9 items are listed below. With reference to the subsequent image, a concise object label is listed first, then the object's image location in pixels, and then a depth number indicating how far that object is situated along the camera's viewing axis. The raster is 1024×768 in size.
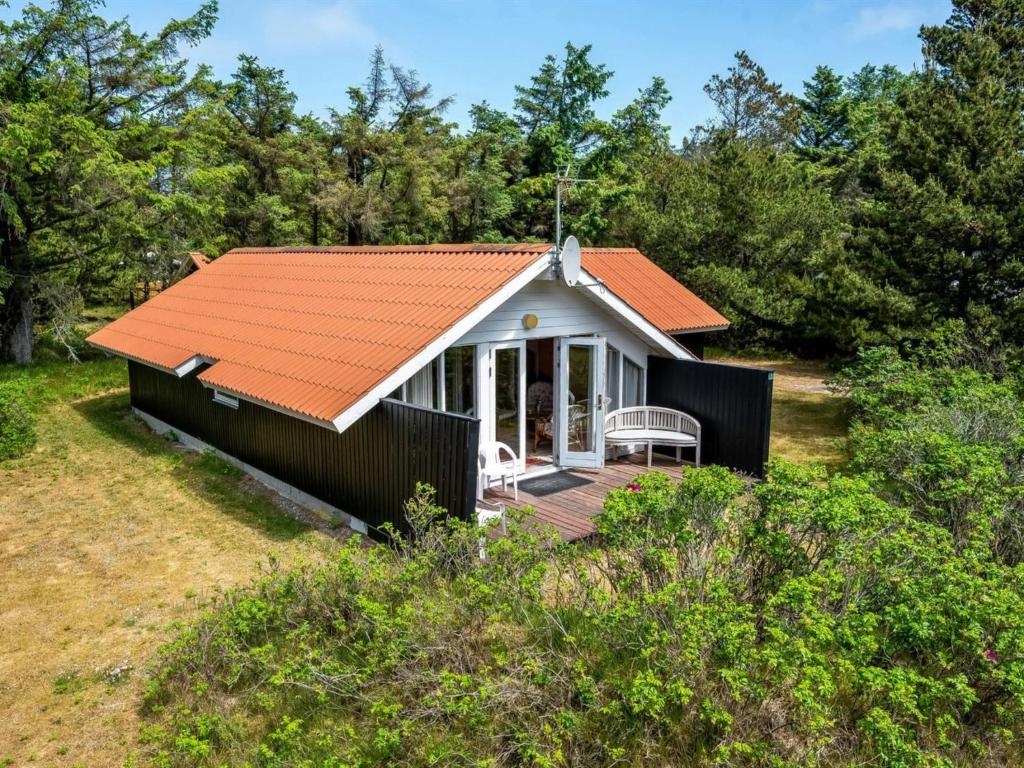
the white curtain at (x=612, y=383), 11.34
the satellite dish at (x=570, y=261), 9.52
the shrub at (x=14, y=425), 12.03
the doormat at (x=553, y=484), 9.72
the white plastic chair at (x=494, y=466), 9.20
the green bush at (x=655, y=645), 4.20
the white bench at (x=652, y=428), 10.76
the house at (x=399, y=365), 8.05
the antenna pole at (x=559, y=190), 9.58
